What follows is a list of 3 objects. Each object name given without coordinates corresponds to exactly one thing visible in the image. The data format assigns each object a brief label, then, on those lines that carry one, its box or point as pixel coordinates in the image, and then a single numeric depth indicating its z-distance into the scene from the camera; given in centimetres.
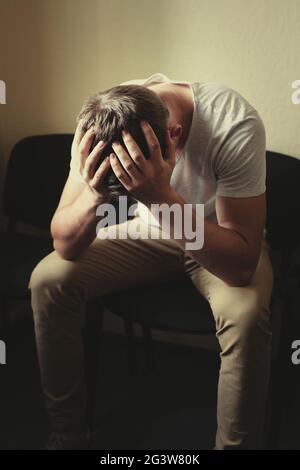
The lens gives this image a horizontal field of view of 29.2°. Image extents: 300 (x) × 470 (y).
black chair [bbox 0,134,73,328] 188
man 118
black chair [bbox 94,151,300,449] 141
